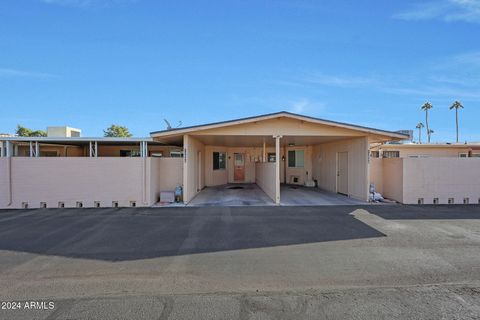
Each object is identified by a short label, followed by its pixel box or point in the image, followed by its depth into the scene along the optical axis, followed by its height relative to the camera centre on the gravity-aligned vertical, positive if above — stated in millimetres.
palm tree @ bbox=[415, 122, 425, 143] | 59653 +7383
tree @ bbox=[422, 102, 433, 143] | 48969 +9452
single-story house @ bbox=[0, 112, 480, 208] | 9977 -412
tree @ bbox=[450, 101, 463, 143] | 46697 +9246
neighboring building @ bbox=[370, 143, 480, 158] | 17297 +621
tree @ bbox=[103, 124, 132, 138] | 39766 +4476
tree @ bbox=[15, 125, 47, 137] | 31531 +3482
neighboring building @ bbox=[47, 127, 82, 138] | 13886 +1563
